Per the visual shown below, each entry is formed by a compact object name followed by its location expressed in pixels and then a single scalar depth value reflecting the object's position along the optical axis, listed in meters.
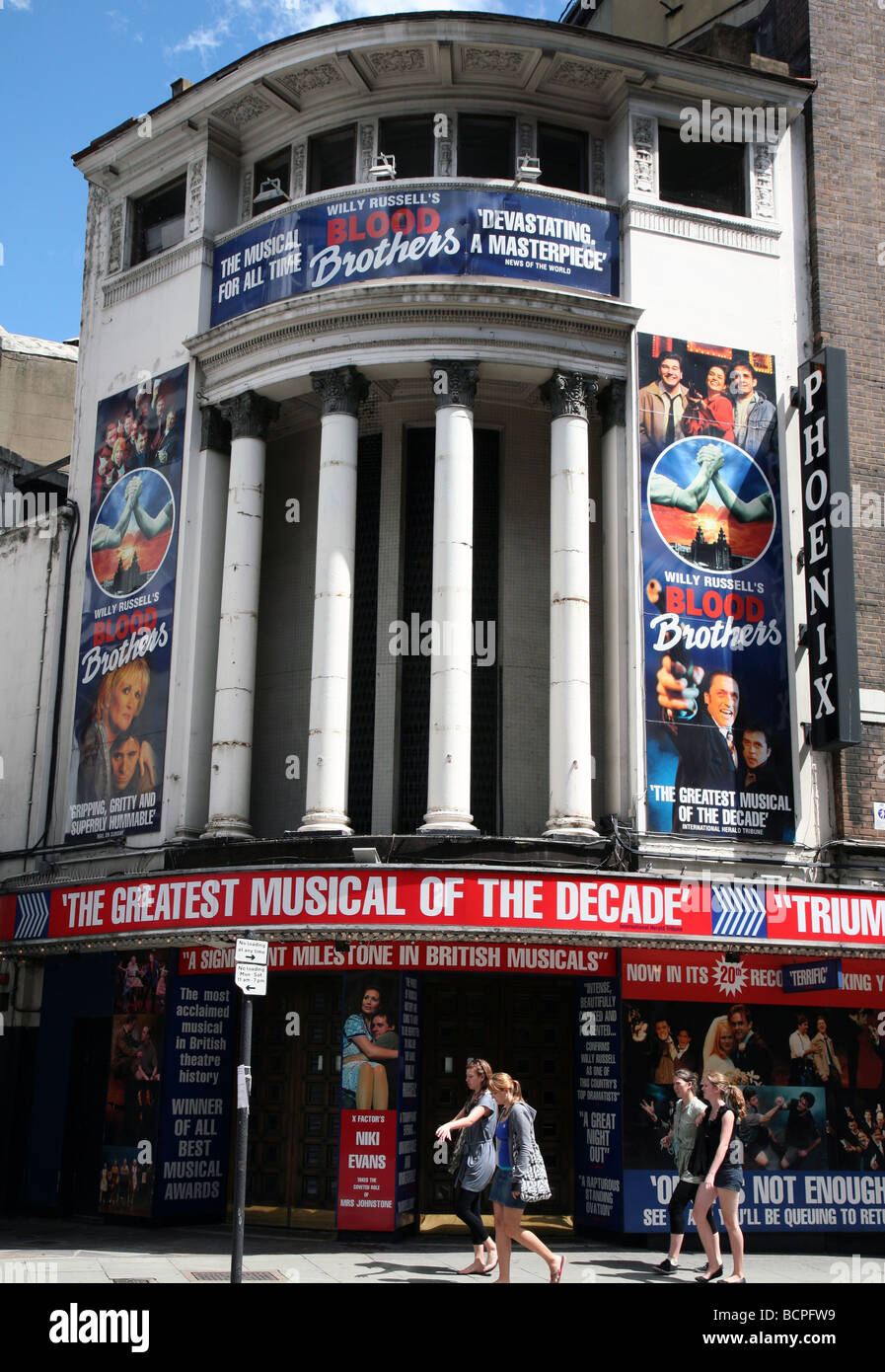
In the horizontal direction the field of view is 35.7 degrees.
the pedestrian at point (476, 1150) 13.42
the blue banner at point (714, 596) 18.20
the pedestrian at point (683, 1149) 14.23
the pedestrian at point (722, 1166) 13.09
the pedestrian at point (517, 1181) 12.11
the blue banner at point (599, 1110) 17.11
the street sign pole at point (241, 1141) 12.19
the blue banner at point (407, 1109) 17.03
